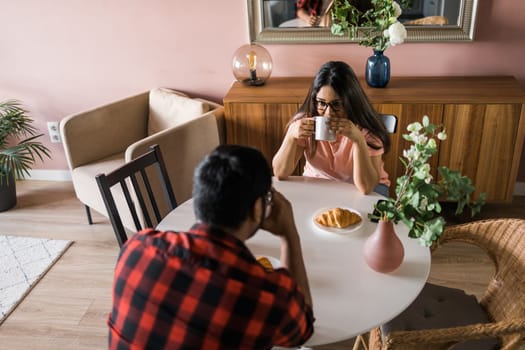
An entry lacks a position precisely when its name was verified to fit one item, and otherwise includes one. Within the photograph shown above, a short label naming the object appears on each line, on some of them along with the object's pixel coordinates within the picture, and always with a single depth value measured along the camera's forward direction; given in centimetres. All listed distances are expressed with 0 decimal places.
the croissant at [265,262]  145
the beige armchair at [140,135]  261
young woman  191
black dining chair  172
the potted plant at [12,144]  305
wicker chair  132
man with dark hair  101
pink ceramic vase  142
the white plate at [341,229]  165
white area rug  249
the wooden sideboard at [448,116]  261
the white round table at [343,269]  131
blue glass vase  275
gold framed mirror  279
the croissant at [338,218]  167
